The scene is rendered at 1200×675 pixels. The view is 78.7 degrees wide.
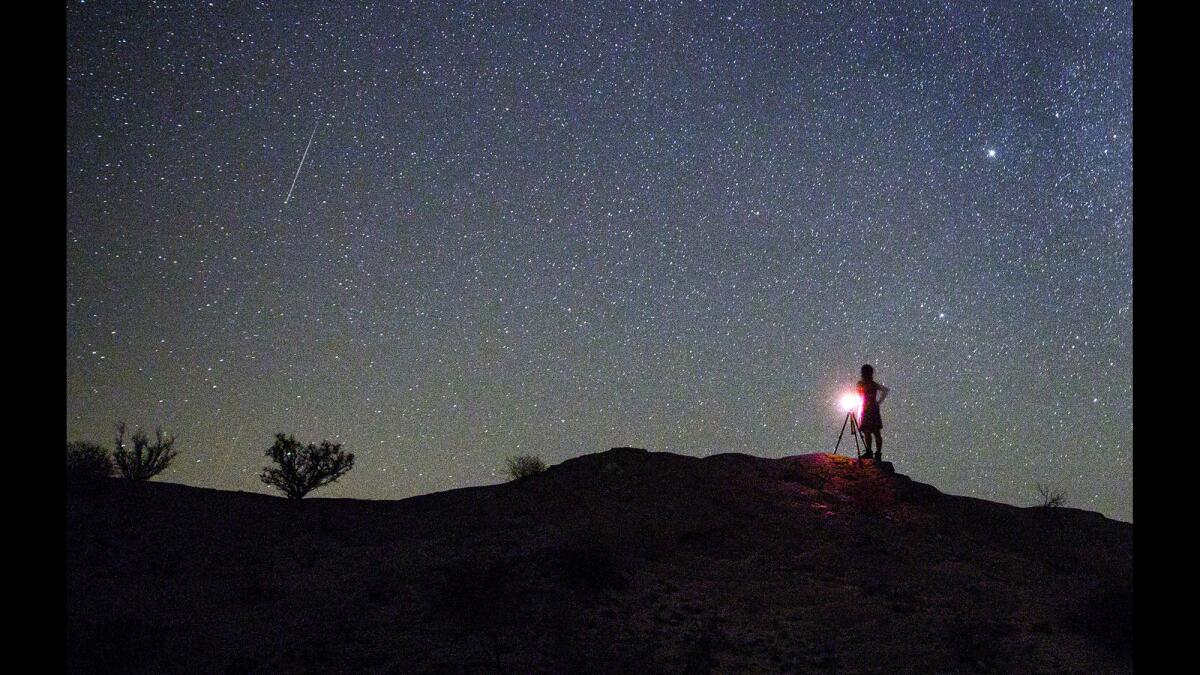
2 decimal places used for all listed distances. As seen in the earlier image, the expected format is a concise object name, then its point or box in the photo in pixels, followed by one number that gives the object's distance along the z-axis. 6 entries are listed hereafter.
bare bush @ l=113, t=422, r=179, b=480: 20.67
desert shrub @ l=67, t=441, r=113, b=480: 18.27
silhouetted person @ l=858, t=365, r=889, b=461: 15.97
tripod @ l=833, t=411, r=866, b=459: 16.65
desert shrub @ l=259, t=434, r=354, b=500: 22.55
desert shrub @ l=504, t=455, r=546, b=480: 22.88
